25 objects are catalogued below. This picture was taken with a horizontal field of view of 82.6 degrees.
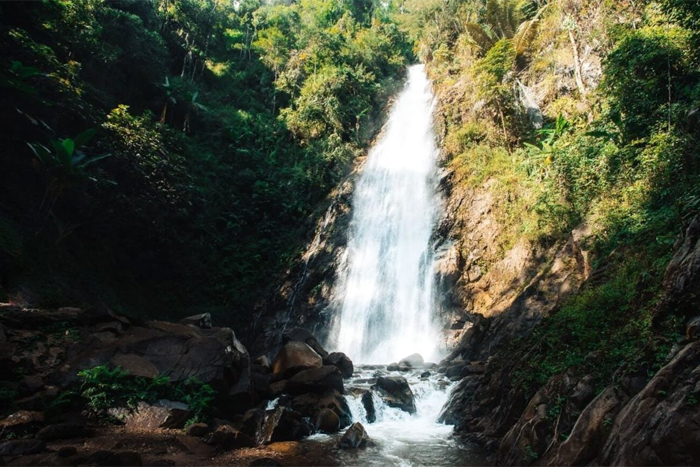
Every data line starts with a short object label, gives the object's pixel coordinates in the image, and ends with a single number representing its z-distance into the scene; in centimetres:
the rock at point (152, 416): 684
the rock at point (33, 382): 676
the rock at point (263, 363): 1046
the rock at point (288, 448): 642
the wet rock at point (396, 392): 898
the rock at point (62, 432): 580
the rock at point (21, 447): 521
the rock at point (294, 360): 975
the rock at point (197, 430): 671
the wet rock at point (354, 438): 687
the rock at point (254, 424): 702
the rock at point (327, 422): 775
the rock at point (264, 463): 553
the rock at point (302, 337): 1241
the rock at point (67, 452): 522
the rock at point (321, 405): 812
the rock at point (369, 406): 859
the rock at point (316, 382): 891
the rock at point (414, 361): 1252
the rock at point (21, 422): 575
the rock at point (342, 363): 1129
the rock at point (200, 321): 1114
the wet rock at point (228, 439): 638
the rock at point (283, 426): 692
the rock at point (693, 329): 381
